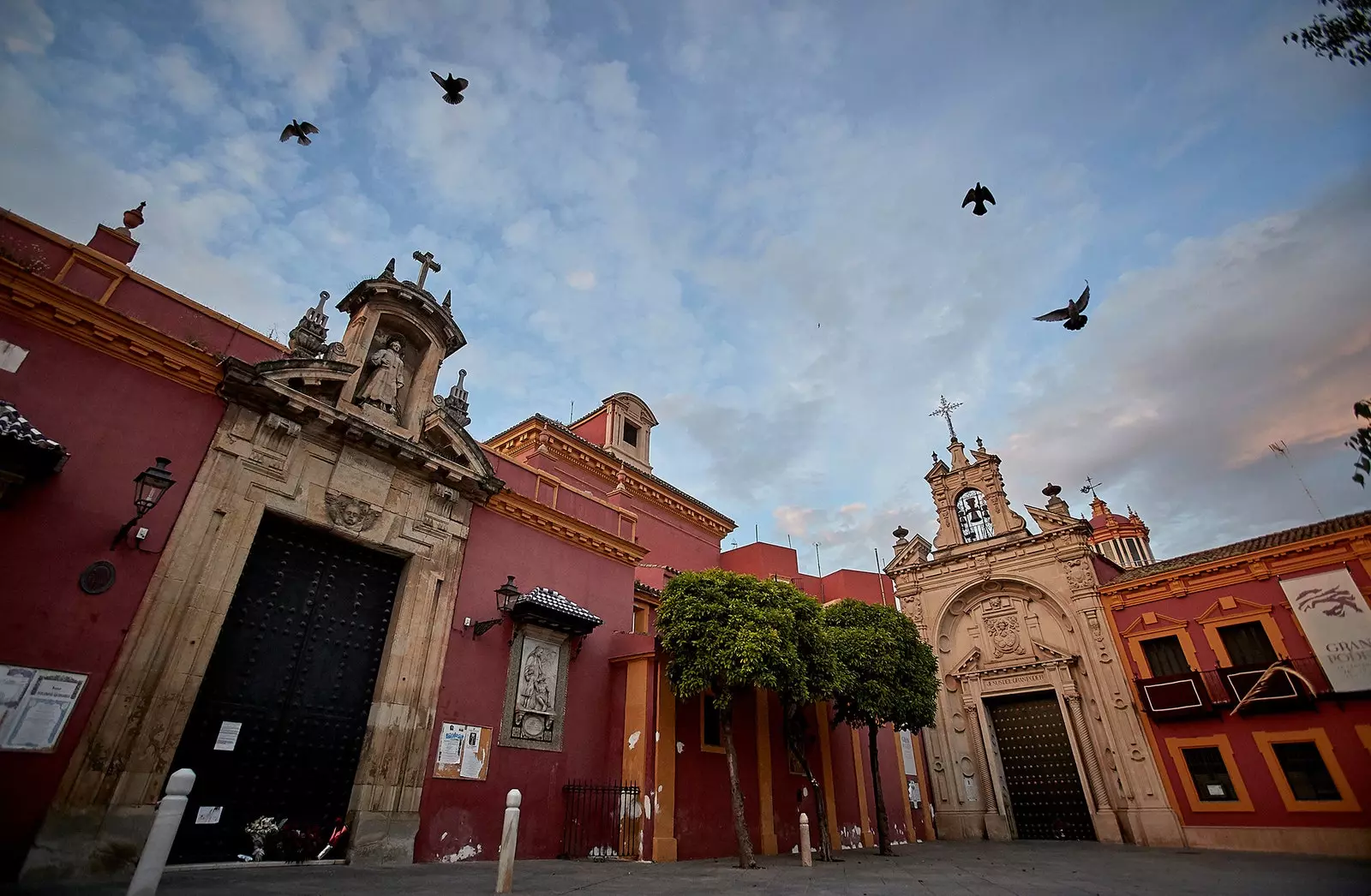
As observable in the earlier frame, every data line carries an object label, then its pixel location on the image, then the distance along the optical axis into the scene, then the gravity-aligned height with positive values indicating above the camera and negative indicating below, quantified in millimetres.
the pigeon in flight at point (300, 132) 10047 +9546
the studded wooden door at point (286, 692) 8156 +1247
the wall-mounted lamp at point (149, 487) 7367 +3227
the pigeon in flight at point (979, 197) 10750 +9105
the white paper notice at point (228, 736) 8289 +626
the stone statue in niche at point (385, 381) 11062 +6571
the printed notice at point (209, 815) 7895 -299
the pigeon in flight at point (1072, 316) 10445 +7005
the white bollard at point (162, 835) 4055 -274
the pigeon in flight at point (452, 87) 9844 +9962
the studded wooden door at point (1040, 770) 19016 +403
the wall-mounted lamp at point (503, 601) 11102 +3084
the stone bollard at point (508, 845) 6090 -506
